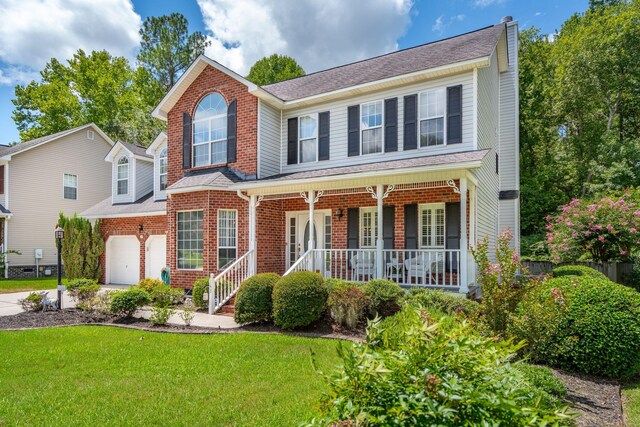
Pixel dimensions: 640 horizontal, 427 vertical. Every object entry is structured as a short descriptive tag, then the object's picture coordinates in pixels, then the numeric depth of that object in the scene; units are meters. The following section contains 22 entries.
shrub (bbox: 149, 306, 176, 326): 8.98
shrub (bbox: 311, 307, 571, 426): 2.21
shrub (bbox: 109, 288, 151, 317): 9.62
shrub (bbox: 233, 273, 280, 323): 8.88
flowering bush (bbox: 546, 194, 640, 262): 13.31
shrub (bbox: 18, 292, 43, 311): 10.93
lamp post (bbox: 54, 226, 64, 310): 11.19
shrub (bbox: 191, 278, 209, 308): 11.12
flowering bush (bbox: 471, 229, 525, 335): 5.92
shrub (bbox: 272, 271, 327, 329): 8.38
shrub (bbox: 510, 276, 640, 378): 5.72
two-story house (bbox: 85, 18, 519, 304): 10.84
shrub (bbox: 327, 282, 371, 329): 8.32
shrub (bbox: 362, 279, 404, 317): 8.44
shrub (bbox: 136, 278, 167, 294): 12.06
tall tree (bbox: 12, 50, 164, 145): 32.19
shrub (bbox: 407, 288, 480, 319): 7.45
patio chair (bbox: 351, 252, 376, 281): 10.70
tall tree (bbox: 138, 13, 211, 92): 33.38
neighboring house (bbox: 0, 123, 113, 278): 21.06
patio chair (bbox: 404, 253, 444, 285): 9.91
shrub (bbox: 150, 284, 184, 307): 10.28
